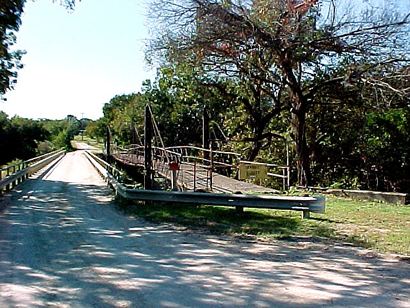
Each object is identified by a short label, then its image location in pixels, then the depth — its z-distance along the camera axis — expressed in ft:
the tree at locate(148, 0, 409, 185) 59.72
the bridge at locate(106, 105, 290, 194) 47.80
